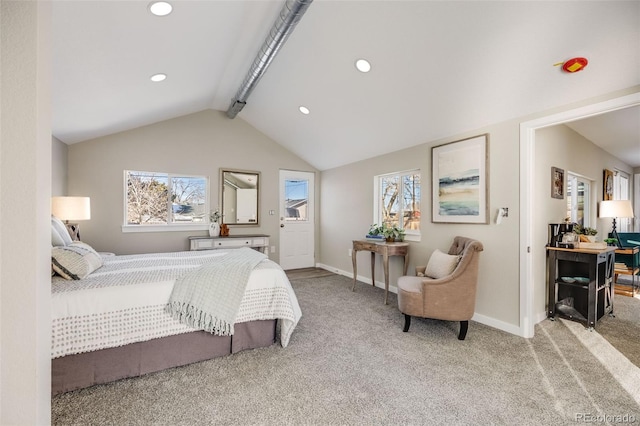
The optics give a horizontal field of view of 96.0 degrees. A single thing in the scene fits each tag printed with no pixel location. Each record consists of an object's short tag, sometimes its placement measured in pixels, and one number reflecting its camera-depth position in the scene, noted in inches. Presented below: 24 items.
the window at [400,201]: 156.5
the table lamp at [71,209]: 125.8
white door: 221.8
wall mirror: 198.4
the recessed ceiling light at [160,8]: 75.2
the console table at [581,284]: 112.4
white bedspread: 70.0
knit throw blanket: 81.0
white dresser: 177.5
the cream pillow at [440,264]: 112.3
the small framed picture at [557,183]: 128.0
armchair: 100.0
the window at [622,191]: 209.6
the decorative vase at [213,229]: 186.9
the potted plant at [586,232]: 126.0
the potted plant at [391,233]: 154.3
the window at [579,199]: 153.4
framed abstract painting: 118.3
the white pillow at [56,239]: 90.0
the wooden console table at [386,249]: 141.2
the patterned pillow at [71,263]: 76.3
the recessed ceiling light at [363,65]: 108.6
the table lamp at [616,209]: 163.0
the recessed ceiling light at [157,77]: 115.1
